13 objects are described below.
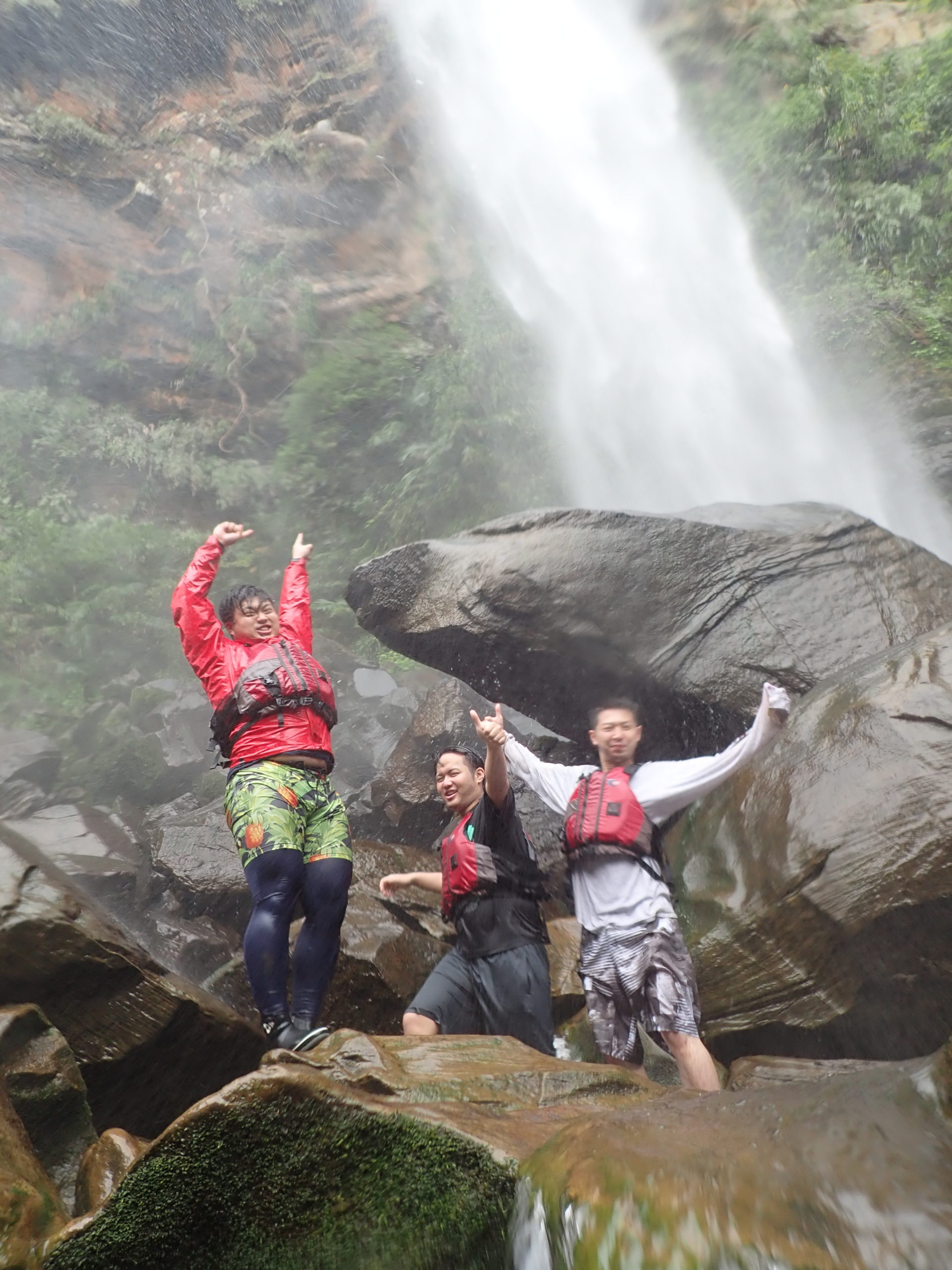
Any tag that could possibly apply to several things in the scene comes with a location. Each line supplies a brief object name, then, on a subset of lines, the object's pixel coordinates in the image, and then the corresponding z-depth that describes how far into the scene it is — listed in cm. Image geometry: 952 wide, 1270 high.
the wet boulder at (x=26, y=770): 984
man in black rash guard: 318
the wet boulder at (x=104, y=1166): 217
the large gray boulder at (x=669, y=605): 579
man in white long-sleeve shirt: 305
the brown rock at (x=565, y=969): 457
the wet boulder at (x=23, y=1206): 180
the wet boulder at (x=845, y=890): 360
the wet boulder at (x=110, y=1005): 360
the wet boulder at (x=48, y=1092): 296
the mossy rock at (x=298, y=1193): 169
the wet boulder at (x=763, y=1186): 122
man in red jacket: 300
